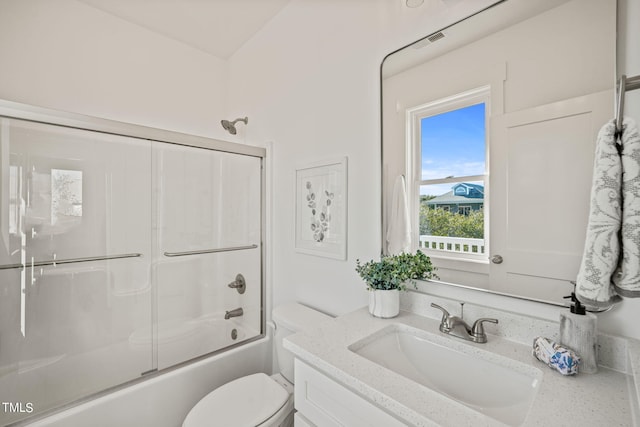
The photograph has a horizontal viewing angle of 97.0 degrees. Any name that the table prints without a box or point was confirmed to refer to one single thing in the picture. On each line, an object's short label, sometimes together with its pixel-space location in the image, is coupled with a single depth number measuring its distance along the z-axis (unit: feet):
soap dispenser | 2.38
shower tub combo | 4.07
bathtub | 4.01
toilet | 3.78
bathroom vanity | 1.98
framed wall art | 4.77
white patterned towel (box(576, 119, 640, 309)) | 1.89
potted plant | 3.56
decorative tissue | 2.31
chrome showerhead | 7.04
